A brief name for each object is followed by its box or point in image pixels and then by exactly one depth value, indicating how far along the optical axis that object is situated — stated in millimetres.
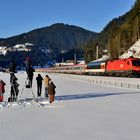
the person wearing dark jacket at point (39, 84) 12895
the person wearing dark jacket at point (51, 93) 11452
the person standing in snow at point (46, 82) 12086
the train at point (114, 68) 32250
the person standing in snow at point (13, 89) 11399
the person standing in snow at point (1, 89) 11372
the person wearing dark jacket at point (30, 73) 11642
